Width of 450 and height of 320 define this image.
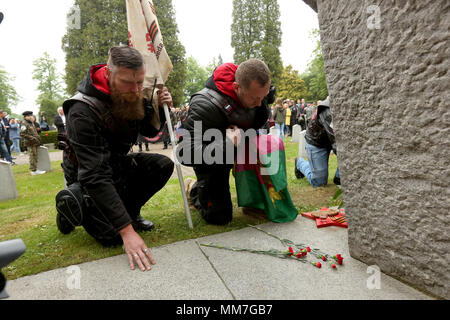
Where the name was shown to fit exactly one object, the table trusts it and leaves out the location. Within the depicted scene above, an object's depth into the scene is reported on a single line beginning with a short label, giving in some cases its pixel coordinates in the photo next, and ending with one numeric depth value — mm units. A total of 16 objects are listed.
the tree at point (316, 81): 30828
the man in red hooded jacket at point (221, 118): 2523
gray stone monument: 1264
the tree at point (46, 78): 44531
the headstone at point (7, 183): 5121
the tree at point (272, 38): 34500
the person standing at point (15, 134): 14828
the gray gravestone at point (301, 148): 6919
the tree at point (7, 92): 42906
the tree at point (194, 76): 50719
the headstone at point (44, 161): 8376
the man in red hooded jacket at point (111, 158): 1990
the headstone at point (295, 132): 12048
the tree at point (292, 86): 41344
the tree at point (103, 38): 22188
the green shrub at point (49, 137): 16422
